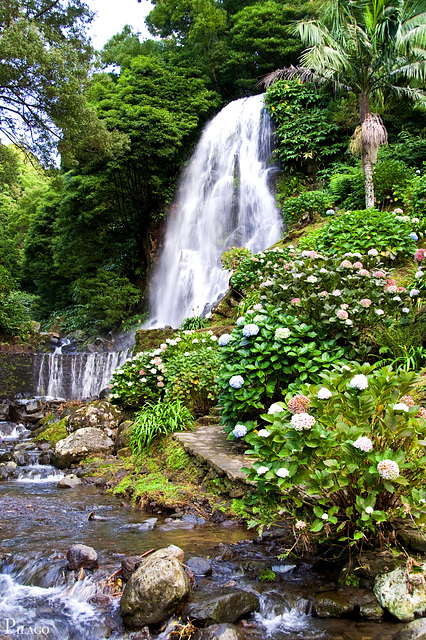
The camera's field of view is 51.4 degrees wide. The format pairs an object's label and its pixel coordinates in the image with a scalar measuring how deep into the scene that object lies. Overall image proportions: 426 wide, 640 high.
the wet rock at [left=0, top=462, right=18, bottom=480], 6.15
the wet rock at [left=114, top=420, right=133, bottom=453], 6.12
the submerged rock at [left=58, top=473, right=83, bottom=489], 5.45
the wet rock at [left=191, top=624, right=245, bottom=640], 2.04
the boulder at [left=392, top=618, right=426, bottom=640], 1.92
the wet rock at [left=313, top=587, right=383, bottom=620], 2.16
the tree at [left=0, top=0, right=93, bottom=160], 11.01
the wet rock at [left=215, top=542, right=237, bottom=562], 2.88
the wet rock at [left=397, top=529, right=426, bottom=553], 2.38
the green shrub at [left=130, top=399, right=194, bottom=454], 5.44
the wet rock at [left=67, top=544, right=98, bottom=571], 2.81
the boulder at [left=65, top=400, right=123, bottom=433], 7.43
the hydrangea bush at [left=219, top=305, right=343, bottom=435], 3.99
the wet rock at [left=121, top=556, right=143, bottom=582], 2.66
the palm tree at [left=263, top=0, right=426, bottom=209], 9.27
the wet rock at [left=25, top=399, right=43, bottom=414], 10.81
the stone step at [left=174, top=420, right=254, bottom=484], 3.81
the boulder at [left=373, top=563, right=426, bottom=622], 2.11
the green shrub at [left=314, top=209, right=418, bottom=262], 7.12
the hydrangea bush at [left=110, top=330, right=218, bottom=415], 5.88
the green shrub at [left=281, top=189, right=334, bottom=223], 11.13
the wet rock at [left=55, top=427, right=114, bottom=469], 6.43
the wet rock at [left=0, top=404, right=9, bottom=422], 10.67
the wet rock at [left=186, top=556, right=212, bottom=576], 2.69
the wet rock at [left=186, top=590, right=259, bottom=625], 2.21
